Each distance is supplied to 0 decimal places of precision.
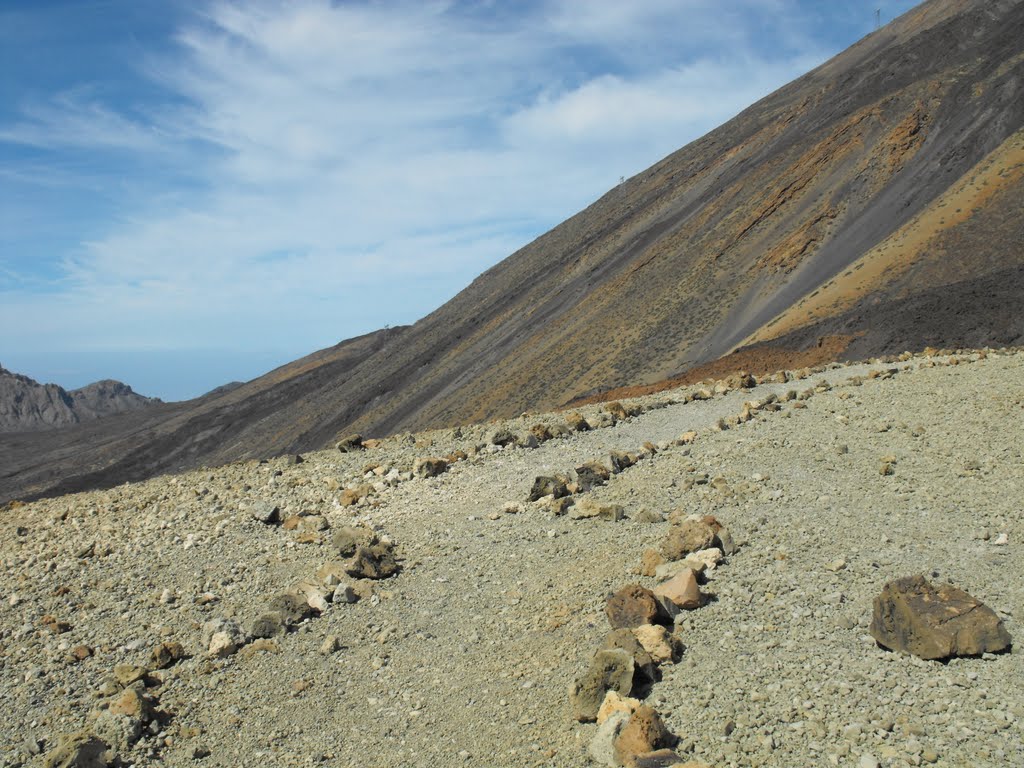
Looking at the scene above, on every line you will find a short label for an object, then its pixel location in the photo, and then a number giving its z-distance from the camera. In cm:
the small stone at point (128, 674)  761
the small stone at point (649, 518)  945
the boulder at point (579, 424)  1398
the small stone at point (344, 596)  883
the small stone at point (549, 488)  1067
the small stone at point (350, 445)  1462
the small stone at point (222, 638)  809
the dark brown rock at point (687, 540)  814
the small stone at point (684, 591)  712
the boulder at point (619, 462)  1137
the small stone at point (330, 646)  795
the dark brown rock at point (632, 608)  691
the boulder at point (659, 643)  641
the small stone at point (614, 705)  573
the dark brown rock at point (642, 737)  536
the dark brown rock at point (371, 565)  928
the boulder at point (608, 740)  547
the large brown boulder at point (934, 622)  588
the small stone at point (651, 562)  811
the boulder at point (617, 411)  1458
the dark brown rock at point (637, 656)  616
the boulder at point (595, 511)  973
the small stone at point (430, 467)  1240
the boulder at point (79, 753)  614
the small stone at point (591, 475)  1087
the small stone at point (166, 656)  796
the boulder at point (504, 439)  1355
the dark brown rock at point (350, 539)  991
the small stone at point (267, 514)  1137
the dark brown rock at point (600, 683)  599
